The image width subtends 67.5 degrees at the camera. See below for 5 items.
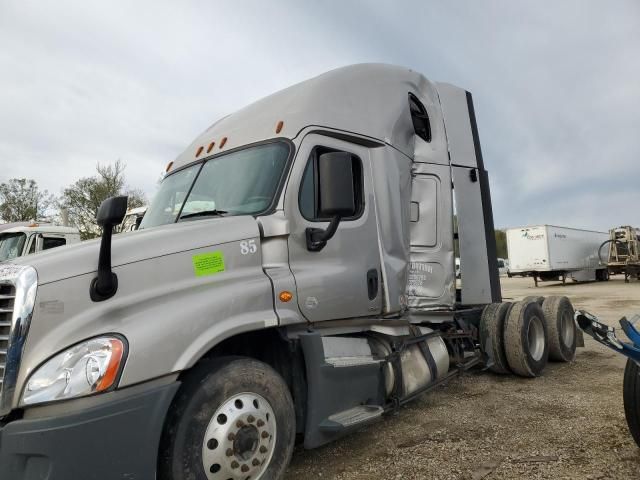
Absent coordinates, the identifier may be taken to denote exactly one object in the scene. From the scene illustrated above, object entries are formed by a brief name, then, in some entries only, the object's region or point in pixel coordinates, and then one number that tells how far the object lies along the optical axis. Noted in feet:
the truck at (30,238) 31.53
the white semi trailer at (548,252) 86.07
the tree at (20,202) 91.30
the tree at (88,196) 76.23
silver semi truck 7.83
